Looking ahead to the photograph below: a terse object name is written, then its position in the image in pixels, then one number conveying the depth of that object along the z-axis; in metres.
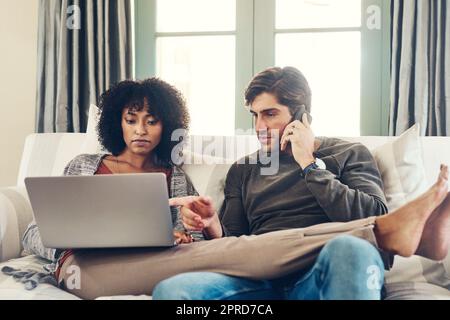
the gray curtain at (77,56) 5.39
